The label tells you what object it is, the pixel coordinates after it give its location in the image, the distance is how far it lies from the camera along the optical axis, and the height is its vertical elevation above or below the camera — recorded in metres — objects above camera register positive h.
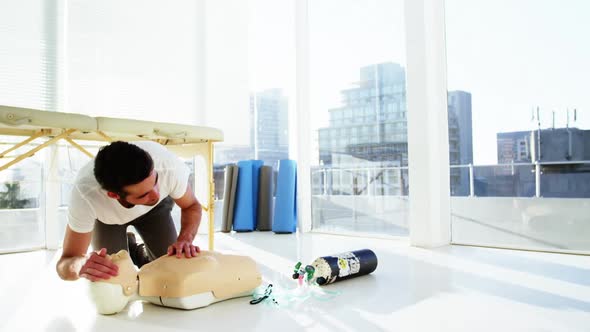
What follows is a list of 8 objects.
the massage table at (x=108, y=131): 1.99 +0.23
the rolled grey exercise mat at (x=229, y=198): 4.46 -0.29
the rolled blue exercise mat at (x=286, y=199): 4.23 -0.30
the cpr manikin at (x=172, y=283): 1.68 -0.45
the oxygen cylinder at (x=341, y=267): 2.11 -0.50
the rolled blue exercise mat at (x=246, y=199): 4.40 -0.30
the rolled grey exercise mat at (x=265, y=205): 4.45 -0.37
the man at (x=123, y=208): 1.45 -0.16
